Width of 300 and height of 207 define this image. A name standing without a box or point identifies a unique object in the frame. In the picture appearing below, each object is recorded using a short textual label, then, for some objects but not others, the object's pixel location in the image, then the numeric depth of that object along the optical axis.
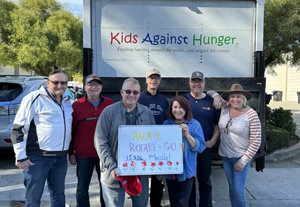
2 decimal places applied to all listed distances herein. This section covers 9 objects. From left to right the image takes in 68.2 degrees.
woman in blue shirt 2.17
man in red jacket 2.42
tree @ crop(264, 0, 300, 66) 5.52
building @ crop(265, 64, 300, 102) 19.92
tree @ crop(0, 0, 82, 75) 10.53
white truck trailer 2.92
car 4.19
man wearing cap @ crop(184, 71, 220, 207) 2.57
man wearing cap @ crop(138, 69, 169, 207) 2.61
